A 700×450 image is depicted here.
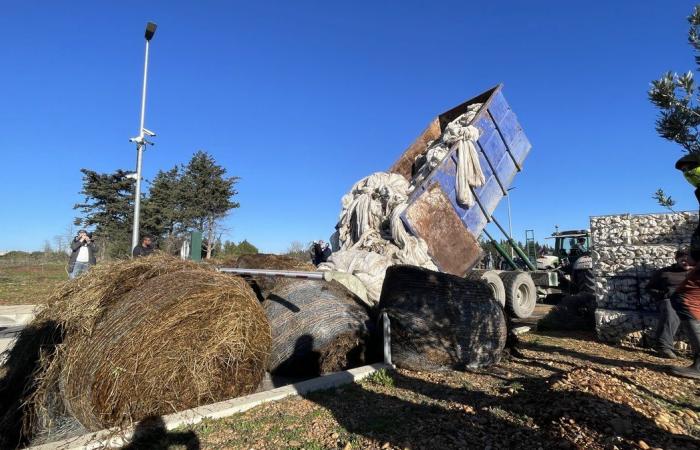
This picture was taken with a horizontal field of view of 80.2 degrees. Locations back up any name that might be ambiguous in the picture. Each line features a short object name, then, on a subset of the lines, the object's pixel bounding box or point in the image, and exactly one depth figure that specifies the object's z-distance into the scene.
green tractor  9.89
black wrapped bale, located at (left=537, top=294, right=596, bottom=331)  7.34
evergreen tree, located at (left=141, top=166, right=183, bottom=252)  32.09
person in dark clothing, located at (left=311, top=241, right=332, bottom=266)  10.97
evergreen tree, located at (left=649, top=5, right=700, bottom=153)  3.65
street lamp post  11.95
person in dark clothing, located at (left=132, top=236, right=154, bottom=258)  8.68
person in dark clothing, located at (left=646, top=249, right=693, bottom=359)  5.14
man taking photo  9.37
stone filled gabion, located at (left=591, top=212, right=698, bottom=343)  5.88
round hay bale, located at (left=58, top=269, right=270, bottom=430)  3.08
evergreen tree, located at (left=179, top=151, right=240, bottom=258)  33.81
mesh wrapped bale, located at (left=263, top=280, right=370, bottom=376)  4.59
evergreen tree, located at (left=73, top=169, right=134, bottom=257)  32.81
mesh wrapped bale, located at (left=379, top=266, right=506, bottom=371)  4.42
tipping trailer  7.34
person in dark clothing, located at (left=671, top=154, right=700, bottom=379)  4.27
